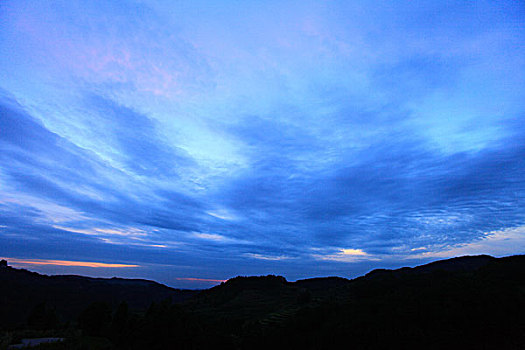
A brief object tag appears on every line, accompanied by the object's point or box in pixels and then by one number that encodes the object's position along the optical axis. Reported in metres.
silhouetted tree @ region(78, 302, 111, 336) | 47.34
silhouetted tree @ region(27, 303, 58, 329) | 55.58
